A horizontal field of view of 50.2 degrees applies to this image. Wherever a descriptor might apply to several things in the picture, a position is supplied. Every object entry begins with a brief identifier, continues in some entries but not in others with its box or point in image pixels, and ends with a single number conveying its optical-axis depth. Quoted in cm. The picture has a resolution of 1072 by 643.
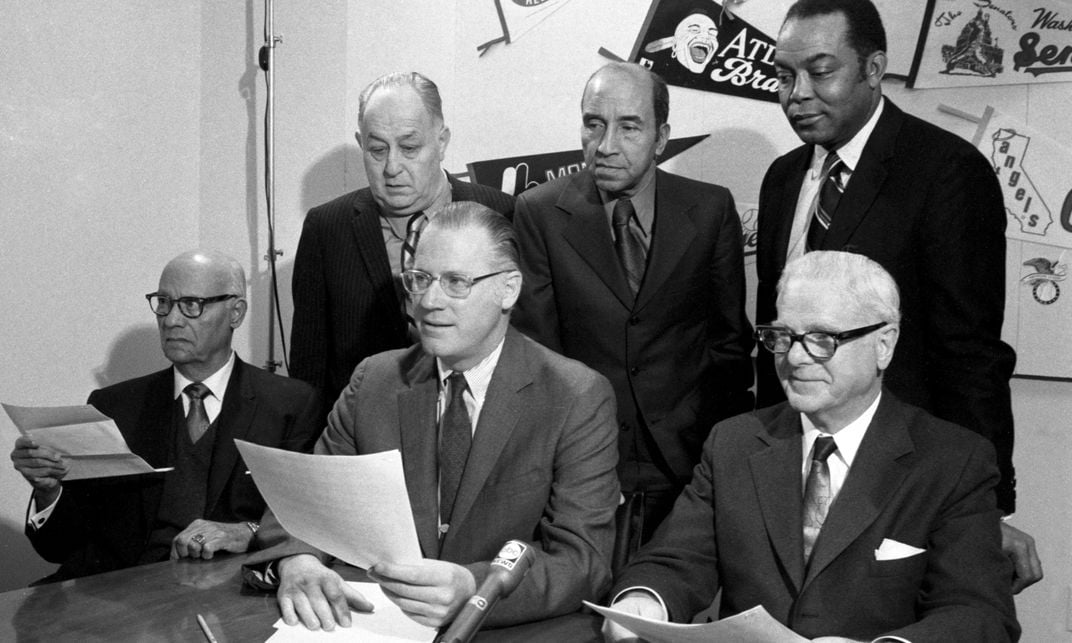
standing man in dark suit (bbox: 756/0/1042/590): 261
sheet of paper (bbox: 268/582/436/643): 197
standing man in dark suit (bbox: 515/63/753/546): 303
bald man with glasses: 318
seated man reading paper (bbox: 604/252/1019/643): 213
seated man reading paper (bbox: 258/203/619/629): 232
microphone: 177
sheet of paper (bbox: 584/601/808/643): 168
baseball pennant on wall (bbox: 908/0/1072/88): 343
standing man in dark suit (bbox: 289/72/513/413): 326
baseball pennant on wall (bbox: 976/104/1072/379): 347
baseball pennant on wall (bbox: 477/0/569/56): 419
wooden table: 203
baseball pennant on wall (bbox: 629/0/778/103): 383
